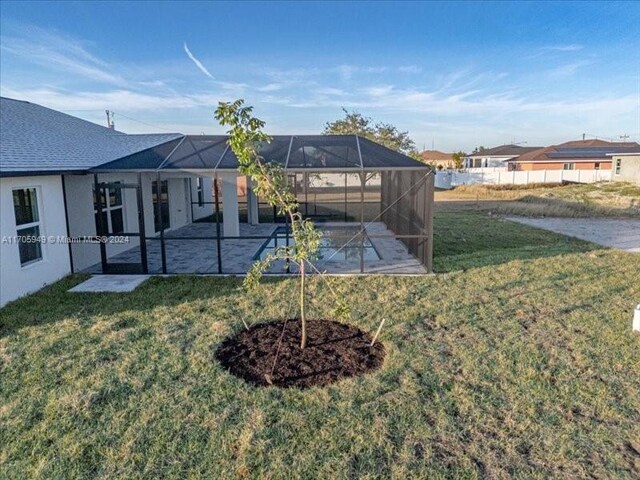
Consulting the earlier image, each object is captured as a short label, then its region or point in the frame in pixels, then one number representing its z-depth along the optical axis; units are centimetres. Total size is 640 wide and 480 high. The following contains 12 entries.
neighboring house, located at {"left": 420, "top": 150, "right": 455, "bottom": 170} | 7509
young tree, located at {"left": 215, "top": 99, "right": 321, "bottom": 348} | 427
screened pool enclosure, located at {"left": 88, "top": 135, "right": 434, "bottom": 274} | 797
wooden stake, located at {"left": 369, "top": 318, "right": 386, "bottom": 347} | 481
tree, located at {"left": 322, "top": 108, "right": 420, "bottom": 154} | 3188
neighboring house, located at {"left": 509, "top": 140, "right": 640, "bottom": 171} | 3719
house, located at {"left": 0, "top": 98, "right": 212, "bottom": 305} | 665
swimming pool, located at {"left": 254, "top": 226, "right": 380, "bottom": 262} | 994
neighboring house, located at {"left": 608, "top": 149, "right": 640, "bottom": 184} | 2756
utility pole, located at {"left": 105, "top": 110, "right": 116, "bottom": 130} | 3148
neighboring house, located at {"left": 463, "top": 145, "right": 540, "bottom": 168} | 5253
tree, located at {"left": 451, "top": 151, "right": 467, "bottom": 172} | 5953
